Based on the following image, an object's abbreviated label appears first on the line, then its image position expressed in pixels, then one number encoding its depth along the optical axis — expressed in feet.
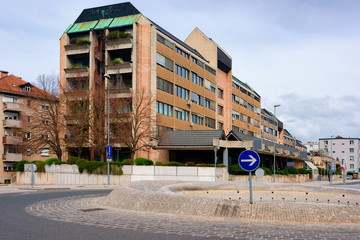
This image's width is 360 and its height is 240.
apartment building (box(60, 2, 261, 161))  149.69
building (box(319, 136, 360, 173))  483.10
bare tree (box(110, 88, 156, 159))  134.31
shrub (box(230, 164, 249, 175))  142.72
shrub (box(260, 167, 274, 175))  157.32
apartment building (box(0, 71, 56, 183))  197.98
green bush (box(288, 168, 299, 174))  192.34
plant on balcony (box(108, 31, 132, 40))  152.25
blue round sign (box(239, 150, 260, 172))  38.11
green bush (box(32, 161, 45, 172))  126.41
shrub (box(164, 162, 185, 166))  122.24
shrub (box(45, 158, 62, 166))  125.70
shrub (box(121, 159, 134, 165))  122.34
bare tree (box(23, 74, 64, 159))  139.33
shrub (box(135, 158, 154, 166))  121.77
